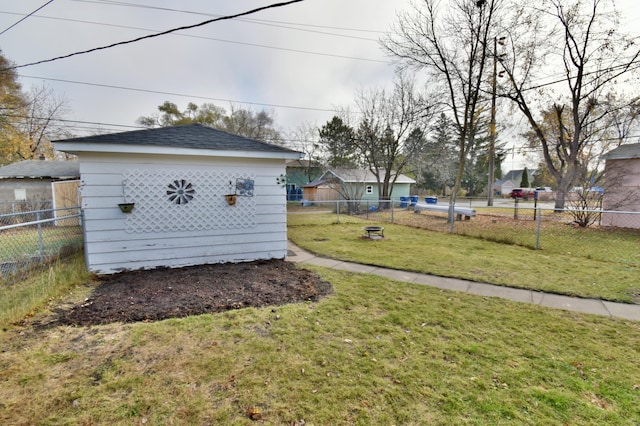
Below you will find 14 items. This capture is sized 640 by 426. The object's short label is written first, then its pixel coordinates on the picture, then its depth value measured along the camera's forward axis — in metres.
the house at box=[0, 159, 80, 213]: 12.66
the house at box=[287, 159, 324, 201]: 29.58
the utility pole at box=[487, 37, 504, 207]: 12.94
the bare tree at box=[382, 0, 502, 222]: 12.29
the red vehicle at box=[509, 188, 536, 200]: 34.40
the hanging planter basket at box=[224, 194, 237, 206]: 5.71
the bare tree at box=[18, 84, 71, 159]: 20.97
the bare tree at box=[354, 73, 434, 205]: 20.05
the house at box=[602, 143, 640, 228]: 10.58
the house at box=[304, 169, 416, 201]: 23.42
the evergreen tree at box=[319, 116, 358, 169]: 24.69
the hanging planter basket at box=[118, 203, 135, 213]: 4.96
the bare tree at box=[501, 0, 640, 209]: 11.55
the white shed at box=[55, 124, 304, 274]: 4.92
